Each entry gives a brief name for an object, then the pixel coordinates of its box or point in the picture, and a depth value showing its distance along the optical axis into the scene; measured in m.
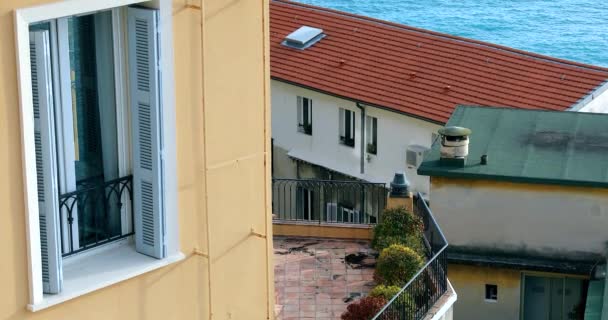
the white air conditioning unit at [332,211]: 34.00
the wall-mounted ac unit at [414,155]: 37.53
